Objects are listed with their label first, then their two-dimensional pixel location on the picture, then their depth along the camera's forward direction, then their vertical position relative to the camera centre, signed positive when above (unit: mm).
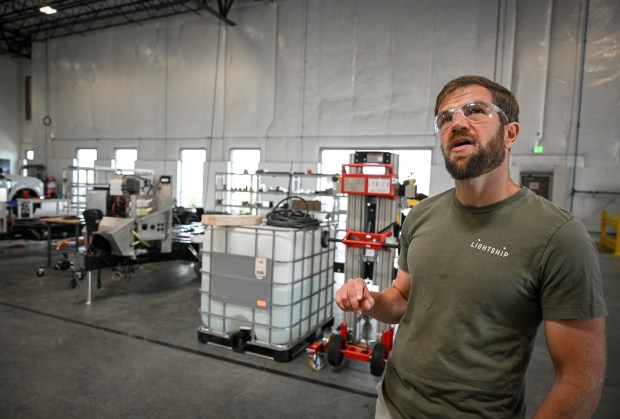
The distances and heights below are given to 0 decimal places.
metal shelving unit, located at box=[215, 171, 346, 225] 8875 -126
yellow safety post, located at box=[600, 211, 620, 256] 7684 -679
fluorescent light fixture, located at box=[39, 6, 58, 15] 9361 +3991
